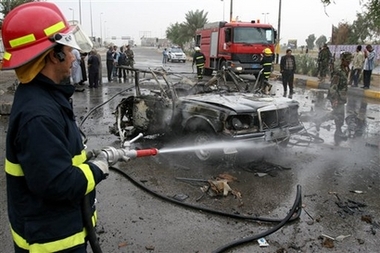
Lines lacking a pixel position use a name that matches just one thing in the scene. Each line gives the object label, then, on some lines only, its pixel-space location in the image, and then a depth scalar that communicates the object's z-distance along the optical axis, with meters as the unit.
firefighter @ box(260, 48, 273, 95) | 13.16
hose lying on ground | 3.54
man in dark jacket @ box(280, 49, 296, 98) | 13.65
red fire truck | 18.00
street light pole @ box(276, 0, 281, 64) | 25.33
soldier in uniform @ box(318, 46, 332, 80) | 16.87
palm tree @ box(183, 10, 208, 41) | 56.47
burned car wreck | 5.49
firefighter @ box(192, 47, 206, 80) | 17.42
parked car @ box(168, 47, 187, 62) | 39.06
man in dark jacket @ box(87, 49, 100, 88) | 15.06
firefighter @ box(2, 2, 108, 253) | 1.52
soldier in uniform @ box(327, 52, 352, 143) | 9.16
